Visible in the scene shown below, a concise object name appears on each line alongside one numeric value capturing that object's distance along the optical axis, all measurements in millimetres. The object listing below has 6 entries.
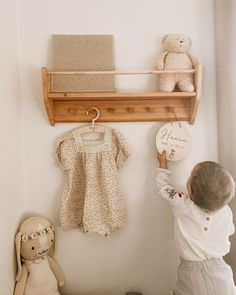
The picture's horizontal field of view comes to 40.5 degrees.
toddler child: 1112
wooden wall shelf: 1368
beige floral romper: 1333
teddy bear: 1307
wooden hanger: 1366
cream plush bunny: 1266
